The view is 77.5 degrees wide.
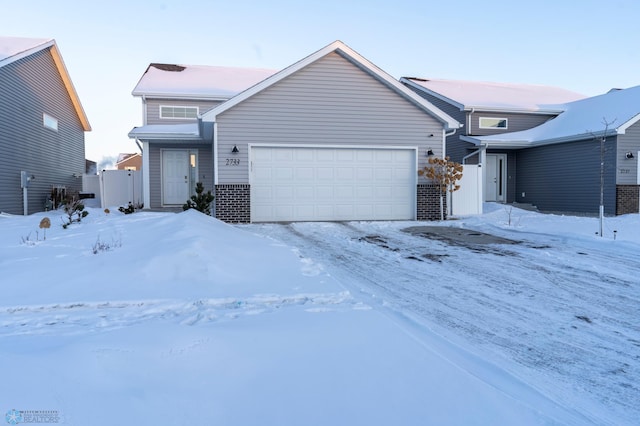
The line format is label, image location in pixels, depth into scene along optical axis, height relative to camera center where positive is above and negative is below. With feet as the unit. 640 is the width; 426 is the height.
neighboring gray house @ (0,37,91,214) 42.32 +9.54
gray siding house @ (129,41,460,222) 37.65 +5.02
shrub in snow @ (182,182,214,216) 36.05 -0.53
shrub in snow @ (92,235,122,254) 18.87 -2.38
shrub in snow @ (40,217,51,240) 23.93 -1.58
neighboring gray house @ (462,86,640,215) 47.03 +4.82
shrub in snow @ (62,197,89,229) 29.45 -1.05
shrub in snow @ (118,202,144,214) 39.99 -1.33
